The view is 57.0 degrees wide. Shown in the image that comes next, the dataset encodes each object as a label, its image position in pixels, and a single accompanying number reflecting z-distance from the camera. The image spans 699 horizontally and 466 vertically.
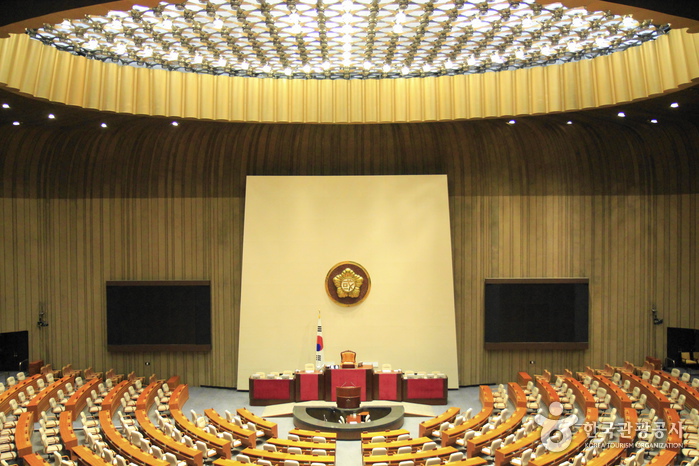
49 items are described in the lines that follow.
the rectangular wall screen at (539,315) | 19.14
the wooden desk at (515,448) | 11.59
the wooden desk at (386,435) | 13.45
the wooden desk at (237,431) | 13.34
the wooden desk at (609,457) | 10.85
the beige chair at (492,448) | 12.37
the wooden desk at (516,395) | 15.43
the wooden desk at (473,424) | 13.31
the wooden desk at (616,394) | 14.51
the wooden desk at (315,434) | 13.54
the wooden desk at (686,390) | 14.47
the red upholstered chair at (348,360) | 17.55
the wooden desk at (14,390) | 14.75
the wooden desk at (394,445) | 12.59
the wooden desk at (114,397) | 15.03
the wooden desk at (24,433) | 11.92
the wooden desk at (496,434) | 12.56
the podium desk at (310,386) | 17.34
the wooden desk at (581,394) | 14.84
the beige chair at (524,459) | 11.27
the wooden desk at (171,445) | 11.79
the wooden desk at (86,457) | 11.38
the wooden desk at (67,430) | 12.46
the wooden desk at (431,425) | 14.05
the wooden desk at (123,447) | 11.37
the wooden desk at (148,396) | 15.46
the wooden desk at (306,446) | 12.72
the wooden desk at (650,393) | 14.11
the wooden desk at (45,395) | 14.50
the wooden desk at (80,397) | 14.92
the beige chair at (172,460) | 11.42
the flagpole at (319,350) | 17.92
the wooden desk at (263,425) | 14.13
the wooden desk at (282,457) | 11.73
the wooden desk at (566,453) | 11.12
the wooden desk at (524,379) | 18.20
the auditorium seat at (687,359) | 18.30
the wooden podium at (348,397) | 16.02
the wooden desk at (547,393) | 15.91
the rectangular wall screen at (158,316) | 19.12
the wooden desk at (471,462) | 11.34
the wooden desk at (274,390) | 17.41
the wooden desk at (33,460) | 11.31
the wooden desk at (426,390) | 17.42
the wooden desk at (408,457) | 11.67
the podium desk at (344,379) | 17.31
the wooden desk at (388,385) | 17.39
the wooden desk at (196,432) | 12.64
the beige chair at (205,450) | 12.37
